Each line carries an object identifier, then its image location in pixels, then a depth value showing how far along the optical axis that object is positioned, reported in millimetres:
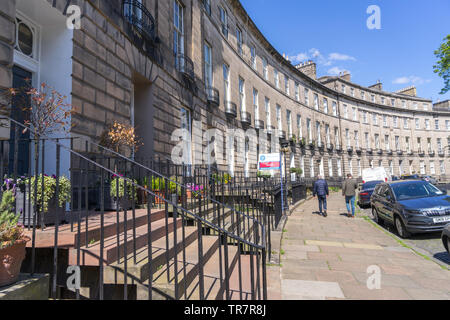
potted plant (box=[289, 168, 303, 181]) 22689
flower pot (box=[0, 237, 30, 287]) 2459
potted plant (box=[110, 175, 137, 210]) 5371
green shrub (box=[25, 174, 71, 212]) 3814
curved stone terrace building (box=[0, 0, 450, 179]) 5531
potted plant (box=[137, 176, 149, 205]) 6377
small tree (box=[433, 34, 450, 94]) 22539
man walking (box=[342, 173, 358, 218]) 11039
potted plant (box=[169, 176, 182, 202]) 6936
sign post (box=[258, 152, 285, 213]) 10969
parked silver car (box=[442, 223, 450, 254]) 5359
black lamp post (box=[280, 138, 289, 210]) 12397
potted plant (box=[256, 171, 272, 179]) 16820
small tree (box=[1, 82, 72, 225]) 4207
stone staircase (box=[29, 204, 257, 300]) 2902
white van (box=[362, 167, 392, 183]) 19875
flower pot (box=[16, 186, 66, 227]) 3829
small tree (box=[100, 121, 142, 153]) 6281
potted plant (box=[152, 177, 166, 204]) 6579
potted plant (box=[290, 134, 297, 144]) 26502
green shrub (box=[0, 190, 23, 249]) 2450
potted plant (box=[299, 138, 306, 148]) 28286
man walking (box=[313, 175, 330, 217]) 11484
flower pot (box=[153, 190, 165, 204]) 6048
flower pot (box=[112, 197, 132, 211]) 5514
